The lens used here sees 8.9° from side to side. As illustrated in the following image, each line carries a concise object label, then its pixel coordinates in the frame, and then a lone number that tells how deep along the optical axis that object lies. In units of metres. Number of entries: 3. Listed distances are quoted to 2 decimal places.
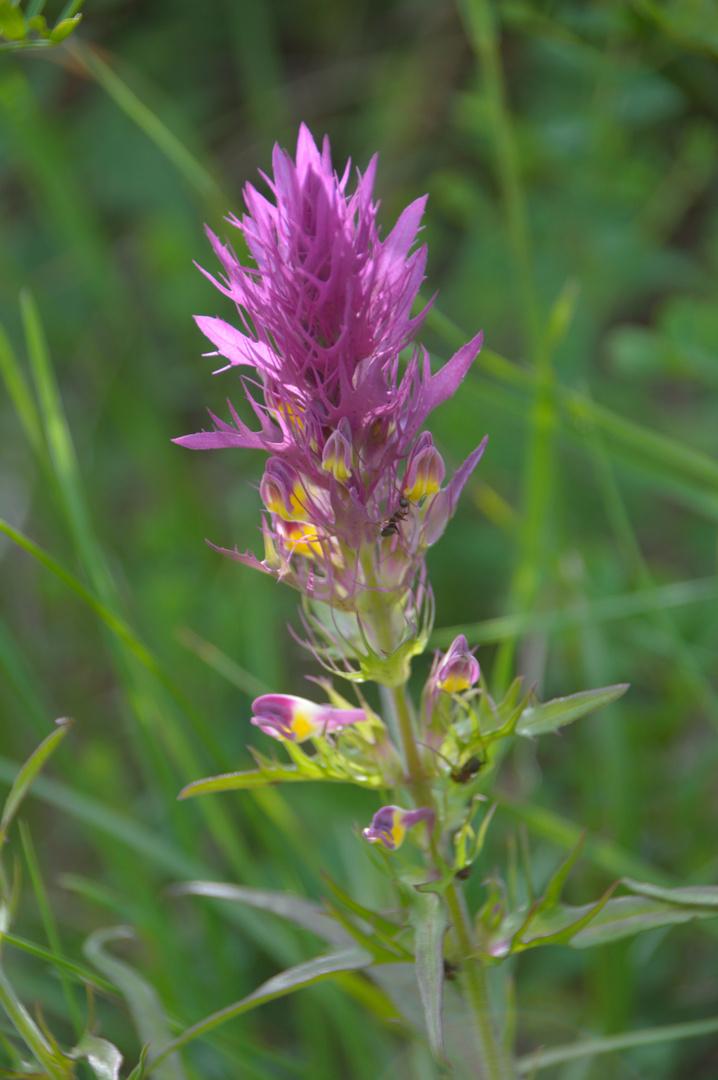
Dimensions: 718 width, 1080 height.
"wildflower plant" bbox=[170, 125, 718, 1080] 0.74
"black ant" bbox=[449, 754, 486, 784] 0.76
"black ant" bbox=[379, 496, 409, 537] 0.75
